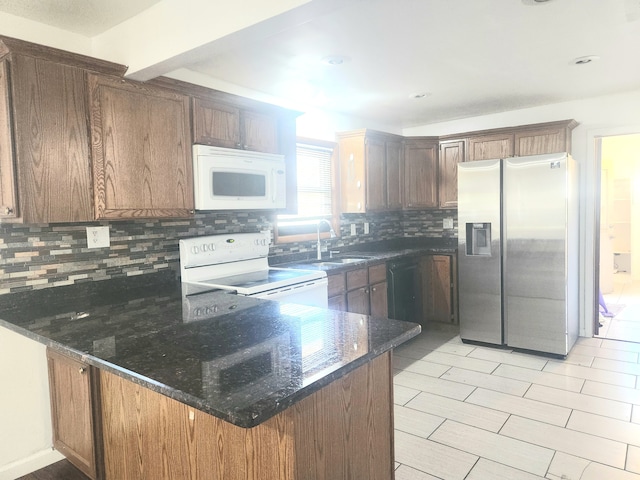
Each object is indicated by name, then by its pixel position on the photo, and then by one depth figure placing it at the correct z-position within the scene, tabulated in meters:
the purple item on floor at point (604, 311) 5.16
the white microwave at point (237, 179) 2.69
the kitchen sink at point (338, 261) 3.71
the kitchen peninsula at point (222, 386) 1.16
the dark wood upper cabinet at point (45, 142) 1.96
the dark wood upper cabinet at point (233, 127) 2.72
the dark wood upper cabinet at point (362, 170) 4.30
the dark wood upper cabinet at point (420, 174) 4.87
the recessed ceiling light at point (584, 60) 3.00
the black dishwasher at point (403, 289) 4.12
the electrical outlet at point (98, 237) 2.45
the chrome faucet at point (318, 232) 4.05
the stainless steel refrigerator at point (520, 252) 3.70
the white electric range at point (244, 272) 2.71
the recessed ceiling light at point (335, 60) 2.87
